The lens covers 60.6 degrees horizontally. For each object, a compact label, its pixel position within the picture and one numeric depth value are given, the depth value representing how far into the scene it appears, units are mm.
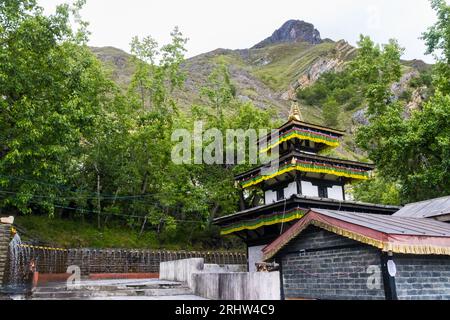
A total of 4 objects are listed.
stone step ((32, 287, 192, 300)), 10523
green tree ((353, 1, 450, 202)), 27672
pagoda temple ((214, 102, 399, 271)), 22875
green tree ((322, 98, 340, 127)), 98512
